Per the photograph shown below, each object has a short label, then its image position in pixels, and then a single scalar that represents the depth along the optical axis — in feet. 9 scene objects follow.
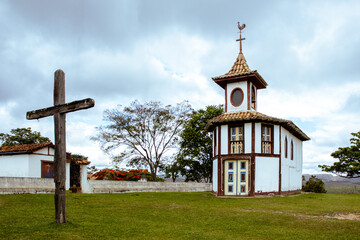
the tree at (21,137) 121.29
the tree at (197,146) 118.73
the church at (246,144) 74.49
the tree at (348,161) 110.32
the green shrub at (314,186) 107.55
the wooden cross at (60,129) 29.45
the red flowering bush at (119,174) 101.94
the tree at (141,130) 120.26
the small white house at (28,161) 73.61
